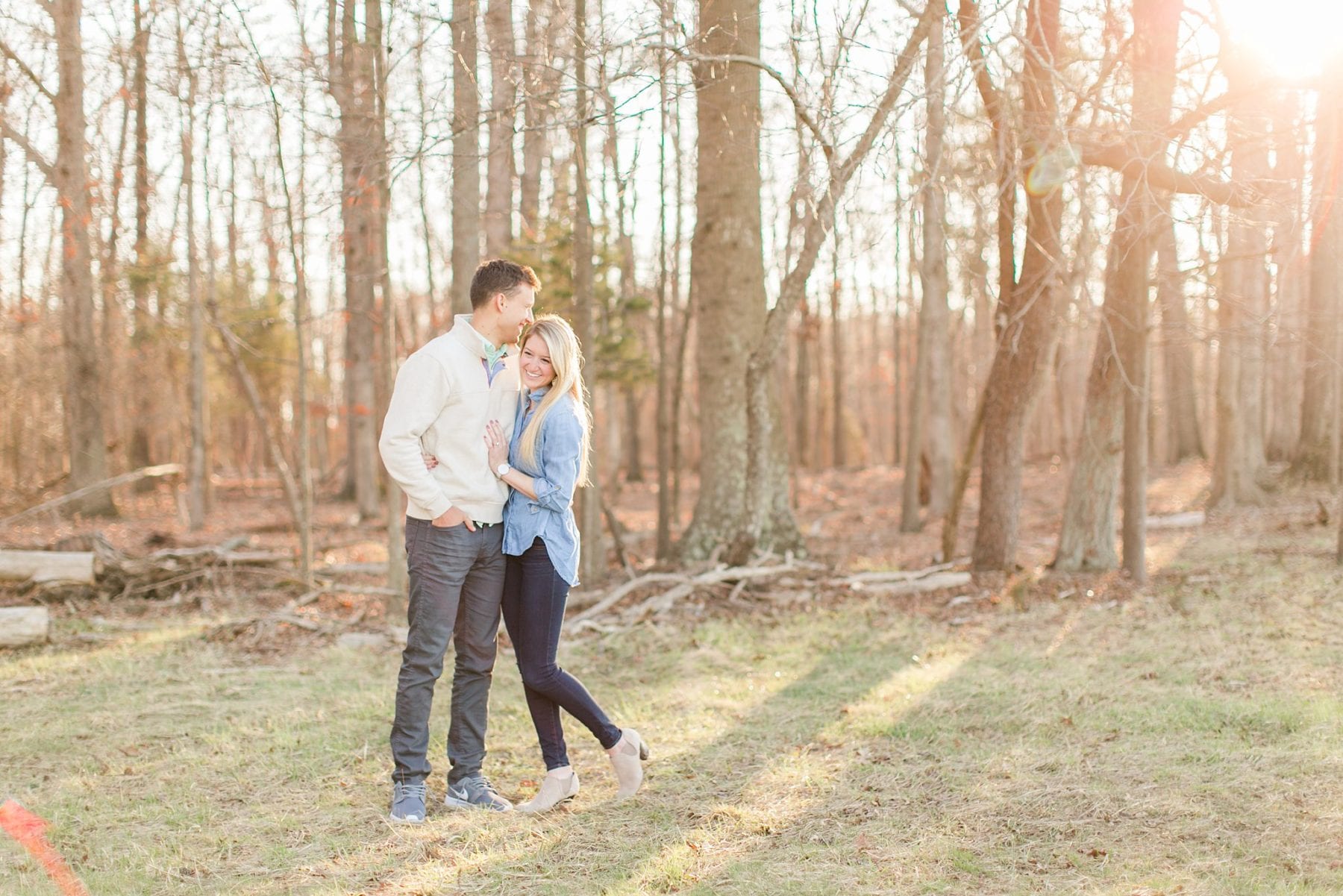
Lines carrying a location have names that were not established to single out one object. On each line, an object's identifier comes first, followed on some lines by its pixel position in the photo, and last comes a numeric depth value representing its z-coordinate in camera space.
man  3.70
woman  3.84
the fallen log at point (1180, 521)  11.55
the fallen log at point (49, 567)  7.91
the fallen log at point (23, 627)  6.60
